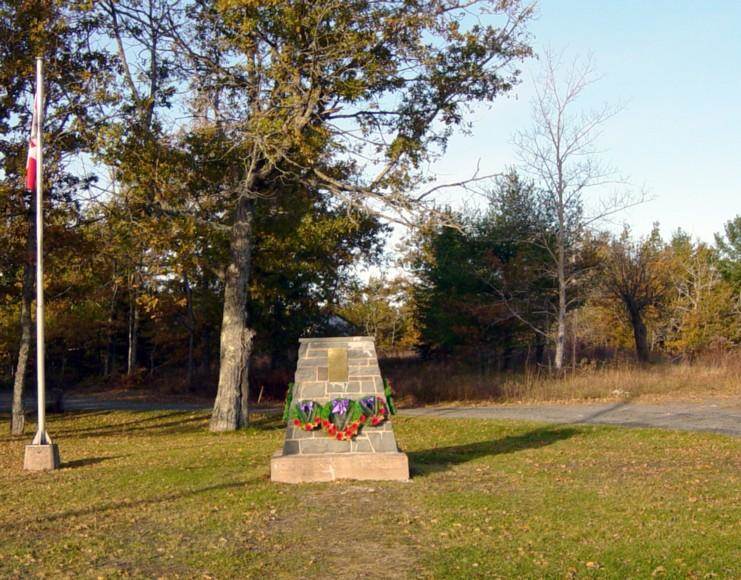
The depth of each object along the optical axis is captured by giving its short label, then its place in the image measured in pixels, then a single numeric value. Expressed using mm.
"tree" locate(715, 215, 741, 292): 54103
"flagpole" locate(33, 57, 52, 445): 13531
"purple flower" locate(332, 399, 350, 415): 10672
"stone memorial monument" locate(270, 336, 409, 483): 10578
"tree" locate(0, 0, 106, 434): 18422
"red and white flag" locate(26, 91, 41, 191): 13594
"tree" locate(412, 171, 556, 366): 38000
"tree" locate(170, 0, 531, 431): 17375
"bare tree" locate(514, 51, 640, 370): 32438
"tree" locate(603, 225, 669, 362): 37500
